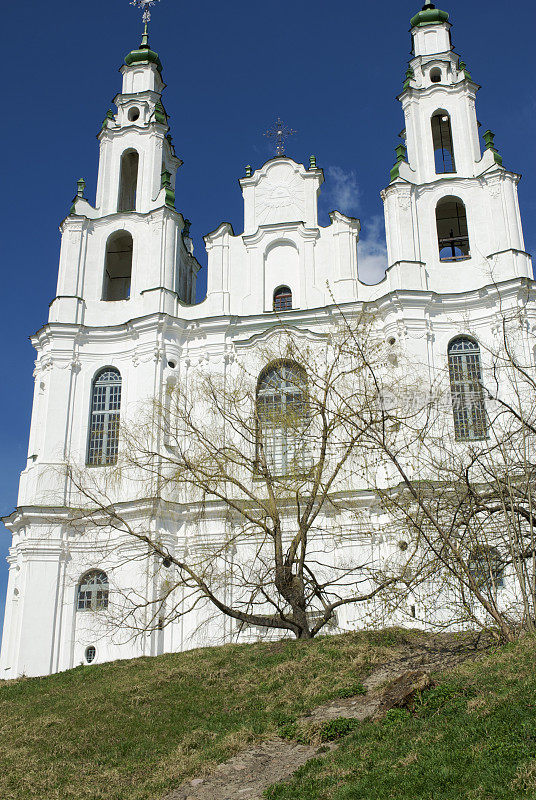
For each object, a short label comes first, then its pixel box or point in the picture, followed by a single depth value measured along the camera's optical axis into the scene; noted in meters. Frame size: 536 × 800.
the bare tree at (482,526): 13.79
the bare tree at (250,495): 18.14
